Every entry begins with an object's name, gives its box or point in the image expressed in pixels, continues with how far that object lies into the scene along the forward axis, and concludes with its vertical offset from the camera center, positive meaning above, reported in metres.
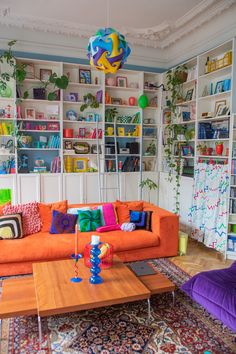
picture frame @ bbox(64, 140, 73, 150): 5.23 +0.13
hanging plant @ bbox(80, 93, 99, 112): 5.08 +0.86
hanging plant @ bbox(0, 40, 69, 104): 4.58 +1.20
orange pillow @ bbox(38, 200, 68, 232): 3.60 -0.72
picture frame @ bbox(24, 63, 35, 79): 4.90 +1.35
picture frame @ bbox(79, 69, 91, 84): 5.20 +1.35
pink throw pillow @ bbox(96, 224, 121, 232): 3.63 -0.93
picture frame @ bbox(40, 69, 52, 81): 5.01 +1.33
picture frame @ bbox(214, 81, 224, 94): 4.10 +0.93
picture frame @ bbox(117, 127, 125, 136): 5.51 +0.41
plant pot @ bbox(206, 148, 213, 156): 4.39 +0.03
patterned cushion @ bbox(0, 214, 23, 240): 3.28 -0.84
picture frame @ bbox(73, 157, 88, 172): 5.32 -0.21
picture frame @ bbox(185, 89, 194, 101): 4.79 +0.95
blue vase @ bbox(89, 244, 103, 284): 2.37 -0.93
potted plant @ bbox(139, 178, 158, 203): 5.47 -0.59
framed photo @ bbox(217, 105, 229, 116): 4.01 +0.59
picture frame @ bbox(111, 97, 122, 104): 5.45 +0.97
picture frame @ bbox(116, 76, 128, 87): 5.45 +1.32
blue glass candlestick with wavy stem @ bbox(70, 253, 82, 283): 2.38 -1.02
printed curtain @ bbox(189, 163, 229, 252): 3.84 -0.72
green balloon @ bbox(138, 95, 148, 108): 5.22 +0.92
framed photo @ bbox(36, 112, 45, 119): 5.07 +0.64
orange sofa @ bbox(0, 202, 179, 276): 3.11 -1.03
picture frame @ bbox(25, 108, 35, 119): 4.98 +0.66
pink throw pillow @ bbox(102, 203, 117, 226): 3.77 -0.79
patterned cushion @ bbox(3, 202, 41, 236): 3.48 -0.74
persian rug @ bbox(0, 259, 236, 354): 2.09 -1.37
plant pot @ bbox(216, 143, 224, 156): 4.16 +0.06
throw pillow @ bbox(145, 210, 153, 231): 3.83 -0.89
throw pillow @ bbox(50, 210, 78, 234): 3.53 -0.85
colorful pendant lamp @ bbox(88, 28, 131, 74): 2.27 +0.81
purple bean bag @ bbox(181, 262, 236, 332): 2.08 -1.06
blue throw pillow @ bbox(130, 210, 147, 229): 3.83 -0.85
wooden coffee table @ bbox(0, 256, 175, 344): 2.05 -1.04
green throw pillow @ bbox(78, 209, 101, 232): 3.63 -0.84
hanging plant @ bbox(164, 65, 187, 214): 4.91 +0.44
